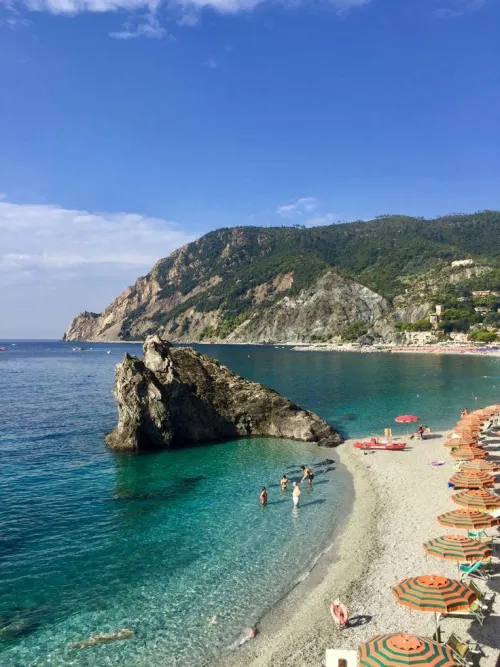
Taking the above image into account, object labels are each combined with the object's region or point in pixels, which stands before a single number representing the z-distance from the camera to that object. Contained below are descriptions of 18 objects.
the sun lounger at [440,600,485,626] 14.26
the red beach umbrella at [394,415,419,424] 44.53
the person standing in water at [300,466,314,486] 29.78
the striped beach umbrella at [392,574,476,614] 12.34
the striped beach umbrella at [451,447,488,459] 29.83
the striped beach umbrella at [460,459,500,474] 25.77
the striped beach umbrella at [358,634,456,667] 10.05
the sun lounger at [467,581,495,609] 15.23
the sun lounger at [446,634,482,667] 12.21
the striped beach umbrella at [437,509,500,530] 17.62
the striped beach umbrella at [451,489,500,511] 19.83
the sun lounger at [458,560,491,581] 16.31
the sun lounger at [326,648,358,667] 11.98
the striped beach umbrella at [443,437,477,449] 32.62
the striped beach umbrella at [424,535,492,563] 15.05
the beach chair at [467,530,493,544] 19.34
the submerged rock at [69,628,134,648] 14.30
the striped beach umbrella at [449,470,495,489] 23.56
